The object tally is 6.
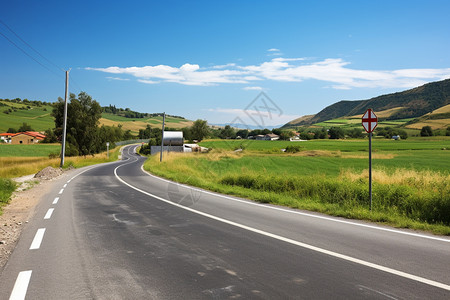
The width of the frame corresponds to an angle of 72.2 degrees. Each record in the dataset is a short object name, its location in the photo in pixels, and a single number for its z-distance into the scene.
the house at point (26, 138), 112.57
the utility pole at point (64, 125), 30.87
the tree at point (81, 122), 60.19
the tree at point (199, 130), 94.51
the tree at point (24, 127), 131.79
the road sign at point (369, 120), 9.11
